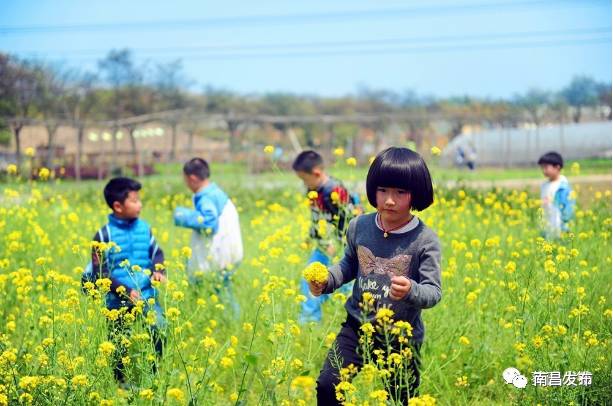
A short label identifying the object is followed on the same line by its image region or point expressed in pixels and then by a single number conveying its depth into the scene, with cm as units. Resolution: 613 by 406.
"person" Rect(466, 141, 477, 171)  2660
